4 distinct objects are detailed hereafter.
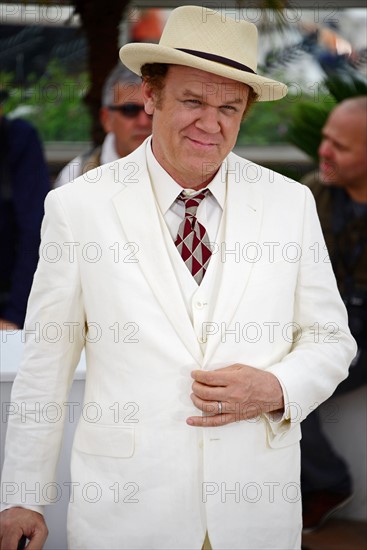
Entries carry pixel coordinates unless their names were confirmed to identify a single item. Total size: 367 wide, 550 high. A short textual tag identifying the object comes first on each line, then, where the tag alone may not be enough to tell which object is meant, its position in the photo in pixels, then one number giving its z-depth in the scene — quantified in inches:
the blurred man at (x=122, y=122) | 324.5
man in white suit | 158.2
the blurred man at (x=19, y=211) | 286.7
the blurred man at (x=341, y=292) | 290.2
